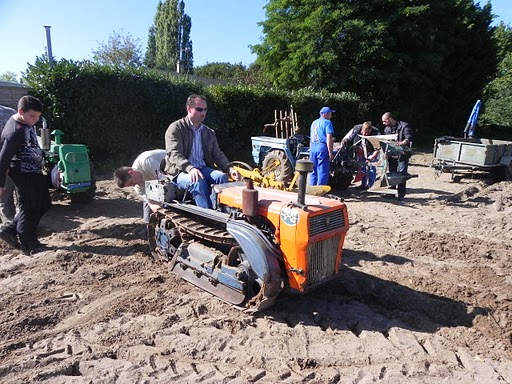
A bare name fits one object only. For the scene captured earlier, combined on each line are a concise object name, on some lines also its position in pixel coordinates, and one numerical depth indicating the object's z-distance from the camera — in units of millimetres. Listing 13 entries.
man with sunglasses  4219
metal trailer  10531
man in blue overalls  7875
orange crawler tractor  3430
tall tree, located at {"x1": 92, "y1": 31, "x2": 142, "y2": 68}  31062
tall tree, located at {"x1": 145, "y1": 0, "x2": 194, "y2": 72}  50688
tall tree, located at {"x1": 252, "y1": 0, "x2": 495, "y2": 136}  18788
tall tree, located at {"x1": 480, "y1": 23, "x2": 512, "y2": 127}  26484
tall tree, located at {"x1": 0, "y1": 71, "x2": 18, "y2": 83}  39312
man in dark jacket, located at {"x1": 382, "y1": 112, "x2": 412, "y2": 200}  8656
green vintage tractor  6512
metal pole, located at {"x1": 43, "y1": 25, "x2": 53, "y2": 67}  10695
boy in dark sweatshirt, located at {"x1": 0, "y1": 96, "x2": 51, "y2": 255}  4809
